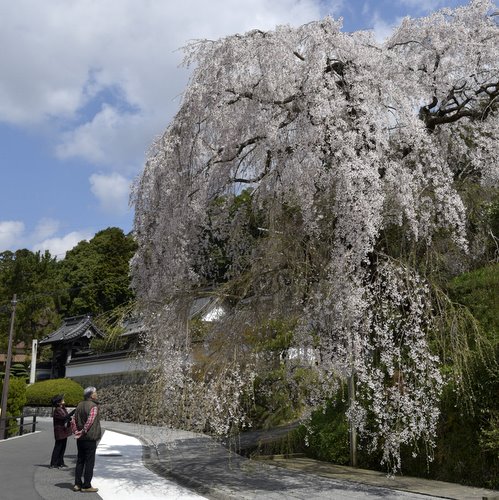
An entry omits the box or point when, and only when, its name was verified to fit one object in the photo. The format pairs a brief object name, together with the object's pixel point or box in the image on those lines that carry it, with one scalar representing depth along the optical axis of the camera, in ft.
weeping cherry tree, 28.04
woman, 37.28
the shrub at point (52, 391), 95.71
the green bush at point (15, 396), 79.77
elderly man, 29.78
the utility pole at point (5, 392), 59.94
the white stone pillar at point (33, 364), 121.19
